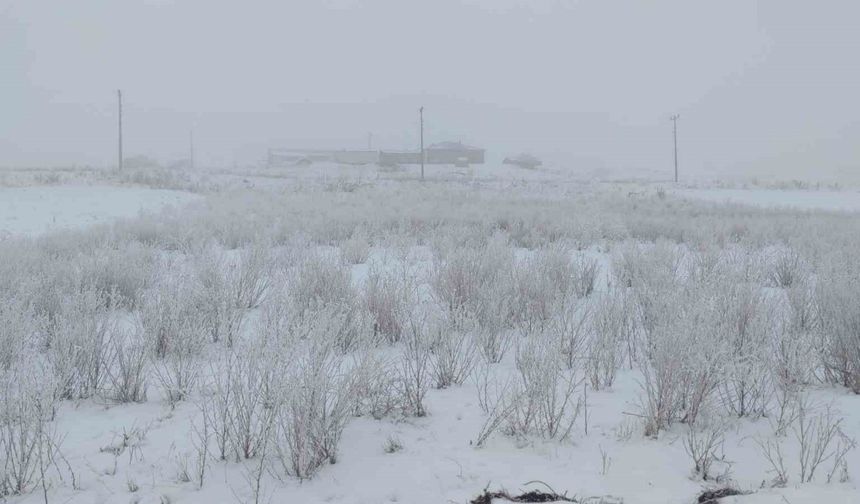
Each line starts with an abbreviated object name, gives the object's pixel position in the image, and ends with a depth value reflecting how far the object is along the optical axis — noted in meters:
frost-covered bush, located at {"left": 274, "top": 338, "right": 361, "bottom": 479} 3.02
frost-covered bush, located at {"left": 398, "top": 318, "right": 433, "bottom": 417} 3.75
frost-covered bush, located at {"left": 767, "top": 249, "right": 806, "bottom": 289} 7.50
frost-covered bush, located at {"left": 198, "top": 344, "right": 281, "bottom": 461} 3.14
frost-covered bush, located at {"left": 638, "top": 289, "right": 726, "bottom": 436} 3.44
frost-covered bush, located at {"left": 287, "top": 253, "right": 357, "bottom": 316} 5.82
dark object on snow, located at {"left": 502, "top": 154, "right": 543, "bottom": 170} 64.38
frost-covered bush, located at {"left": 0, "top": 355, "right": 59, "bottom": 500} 2.86
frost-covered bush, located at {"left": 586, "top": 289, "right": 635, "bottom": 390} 4.18
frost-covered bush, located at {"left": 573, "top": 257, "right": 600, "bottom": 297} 6.83
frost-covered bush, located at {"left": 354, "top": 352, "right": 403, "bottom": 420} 3.63
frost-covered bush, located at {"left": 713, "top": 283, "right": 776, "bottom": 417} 3.59
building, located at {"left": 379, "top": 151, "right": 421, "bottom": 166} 61.22
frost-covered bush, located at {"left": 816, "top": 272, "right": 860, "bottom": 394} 4.14
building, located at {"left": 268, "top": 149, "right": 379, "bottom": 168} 62.74
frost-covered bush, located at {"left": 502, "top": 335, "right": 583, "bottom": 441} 3.39
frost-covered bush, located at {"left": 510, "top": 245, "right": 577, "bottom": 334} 5.41
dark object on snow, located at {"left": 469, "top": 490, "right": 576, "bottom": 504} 2.91
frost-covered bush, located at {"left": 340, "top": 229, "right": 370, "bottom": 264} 9.13
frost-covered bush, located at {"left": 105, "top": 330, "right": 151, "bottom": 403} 3.94
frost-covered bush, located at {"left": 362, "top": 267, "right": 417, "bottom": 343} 5.15
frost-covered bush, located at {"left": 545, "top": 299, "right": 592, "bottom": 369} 4.45
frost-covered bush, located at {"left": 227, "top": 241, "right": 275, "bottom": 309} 6.19
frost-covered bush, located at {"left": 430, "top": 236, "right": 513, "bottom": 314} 5.91
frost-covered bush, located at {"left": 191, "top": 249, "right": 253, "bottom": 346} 4.83
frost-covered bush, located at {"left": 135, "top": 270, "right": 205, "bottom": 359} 4.42
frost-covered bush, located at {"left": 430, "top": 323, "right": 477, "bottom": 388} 4.25
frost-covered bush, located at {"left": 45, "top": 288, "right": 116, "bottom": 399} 3.97
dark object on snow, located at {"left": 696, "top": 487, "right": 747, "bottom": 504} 2.88
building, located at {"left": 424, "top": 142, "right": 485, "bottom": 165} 63.88
